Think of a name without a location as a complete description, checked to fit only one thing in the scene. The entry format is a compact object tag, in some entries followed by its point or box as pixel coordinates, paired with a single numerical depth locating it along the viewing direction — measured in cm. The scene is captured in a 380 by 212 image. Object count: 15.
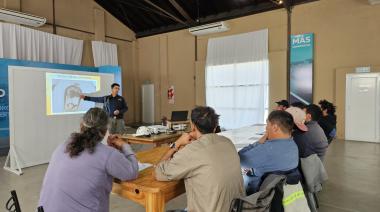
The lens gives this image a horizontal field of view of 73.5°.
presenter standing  495
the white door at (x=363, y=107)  621
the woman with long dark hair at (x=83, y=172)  124
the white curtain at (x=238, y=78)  790
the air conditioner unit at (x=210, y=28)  812
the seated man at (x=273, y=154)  160
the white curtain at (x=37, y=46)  723
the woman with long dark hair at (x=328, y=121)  315
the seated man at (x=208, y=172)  128
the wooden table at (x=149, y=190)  138
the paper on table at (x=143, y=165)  176
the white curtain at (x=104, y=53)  950
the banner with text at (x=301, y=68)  712
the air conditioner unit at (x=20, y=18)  698
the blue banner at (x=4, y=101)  624
